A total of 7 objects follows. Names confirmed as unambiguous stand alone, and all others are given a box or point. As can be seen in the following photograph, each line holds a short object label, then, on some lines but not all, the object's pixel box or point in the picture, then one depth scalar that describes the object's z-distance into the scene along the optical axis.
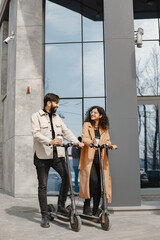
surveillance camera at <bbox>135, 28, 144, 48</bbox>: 6.27
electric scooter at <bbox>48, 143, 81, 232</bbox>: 4.02
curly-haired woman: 4.59
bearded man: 4.43
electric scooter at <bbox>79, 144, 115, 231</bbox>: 4.09
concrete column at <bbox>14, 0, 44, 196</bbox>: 8.56
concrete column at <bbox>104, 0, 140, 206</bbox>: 5.70
